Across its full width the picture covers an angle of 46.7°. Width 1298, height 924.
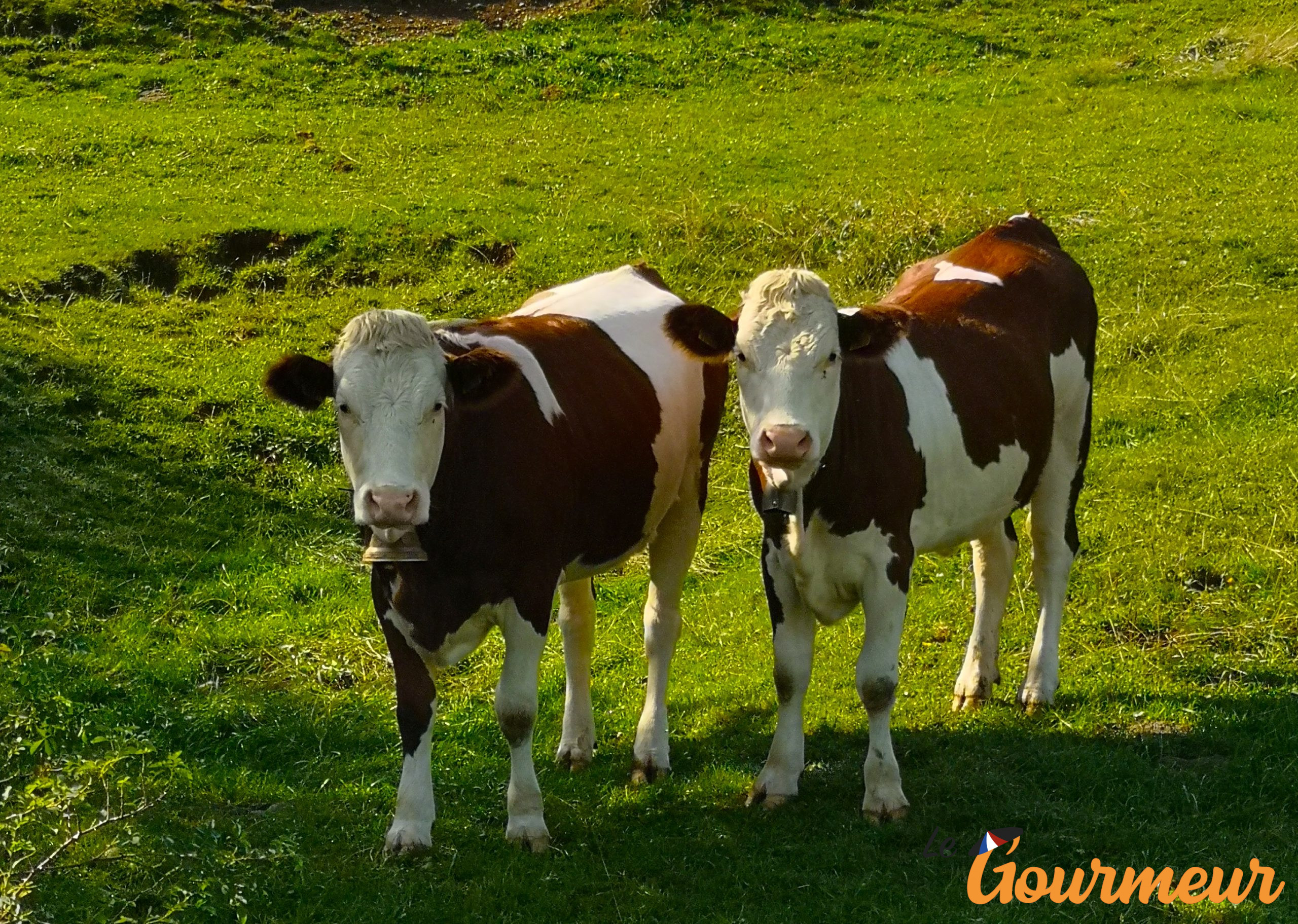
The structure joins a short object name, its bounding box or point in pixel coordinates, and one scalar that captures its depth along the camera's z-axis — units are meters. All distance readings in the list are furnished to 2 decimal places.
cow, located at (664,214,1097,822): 6.78
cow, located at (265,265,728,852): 6.56
